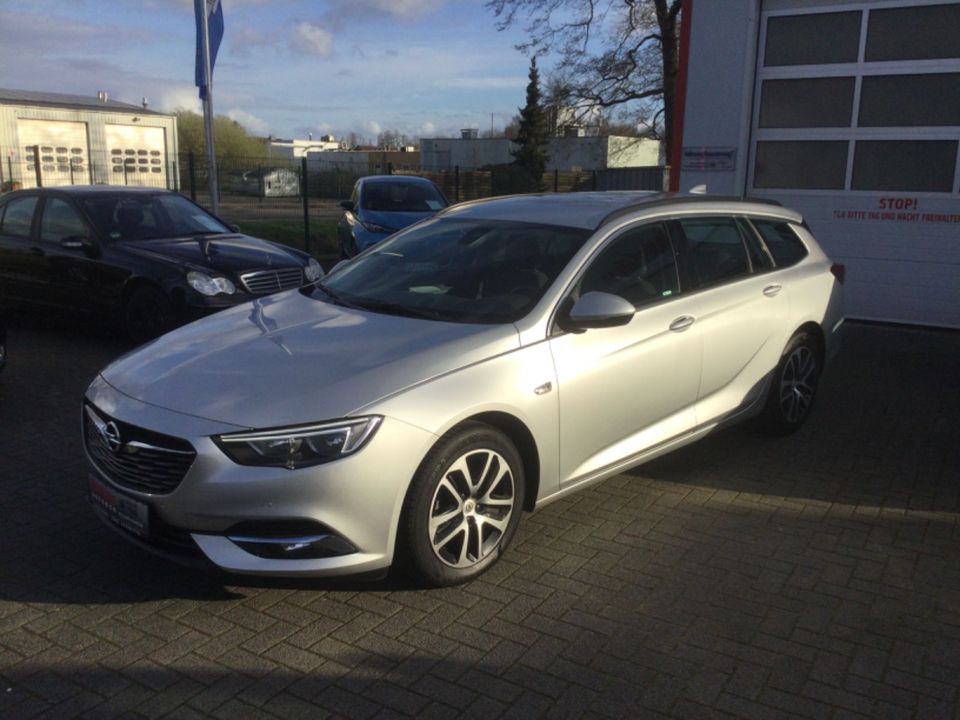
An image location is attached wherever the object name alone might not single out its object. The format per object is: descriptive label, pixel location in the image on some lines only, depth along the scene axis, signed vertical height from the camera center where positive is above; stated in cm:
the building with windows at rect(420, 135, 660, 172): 4684 +199
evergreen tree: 5244 +282
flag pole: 1404 +107
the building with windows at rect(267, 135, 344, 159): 8755 +406
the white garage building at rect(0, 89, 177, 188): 3700 +155
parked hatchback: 1270 -42
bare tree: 2959 +367
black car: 802 -79
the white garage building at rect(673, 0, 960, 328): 938 +67
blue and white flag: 1411 +232
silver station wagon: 338 -90
